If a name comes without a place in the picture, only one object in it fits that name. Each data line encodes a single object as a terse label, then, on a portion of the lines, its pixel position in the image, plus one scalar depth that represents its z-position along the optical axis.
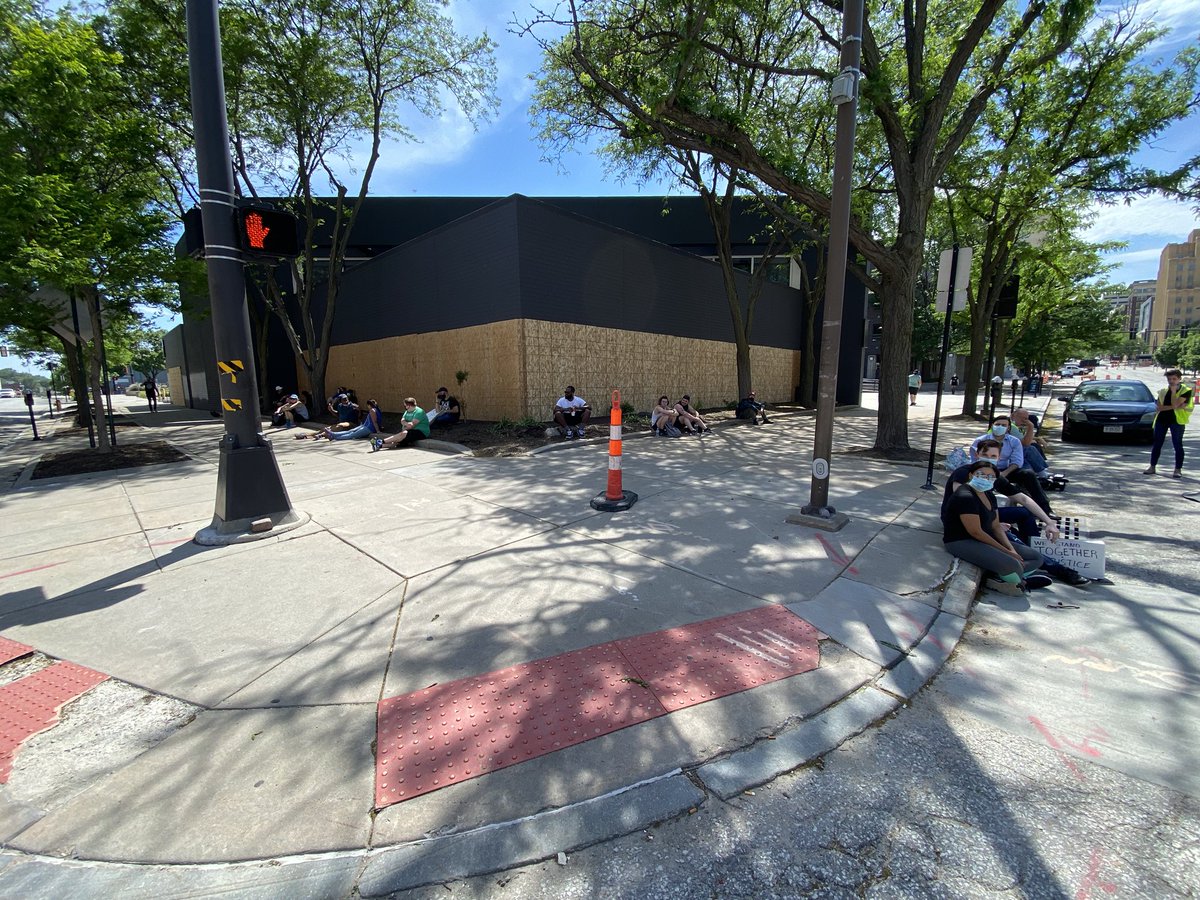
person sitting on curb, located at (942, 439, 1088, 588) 4.71
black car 11.84
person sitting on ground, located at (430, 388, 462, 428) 13.81
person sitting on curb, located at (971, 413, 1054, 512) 5.64
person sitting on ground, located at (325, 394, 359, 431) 14.51
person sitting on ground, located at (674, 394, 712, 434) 13.86
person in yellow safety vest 8.46
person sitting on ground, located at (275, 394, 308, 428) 17.67
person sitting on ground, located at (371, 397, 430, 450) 11.77
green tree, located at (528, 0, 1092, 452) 9.20
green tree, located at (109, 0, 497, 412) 13.63
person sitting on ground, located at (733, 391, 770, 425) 16.77
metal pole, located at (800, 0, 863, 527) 5.27
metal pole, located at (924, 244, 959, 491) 7.17
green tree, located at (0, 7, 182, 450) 9.09
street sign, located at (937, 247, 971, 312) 7.24
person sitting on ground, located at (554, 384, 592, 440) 12.64
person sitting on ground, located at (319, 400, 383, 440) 13.56
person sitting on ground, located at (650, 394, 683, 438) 13.51
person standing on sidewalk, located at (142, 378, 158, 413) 29.93
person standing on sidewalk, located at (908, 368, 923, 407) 28.18
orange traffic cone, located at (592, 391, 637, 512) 6.17
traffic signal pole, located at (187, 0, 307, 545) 5.30
